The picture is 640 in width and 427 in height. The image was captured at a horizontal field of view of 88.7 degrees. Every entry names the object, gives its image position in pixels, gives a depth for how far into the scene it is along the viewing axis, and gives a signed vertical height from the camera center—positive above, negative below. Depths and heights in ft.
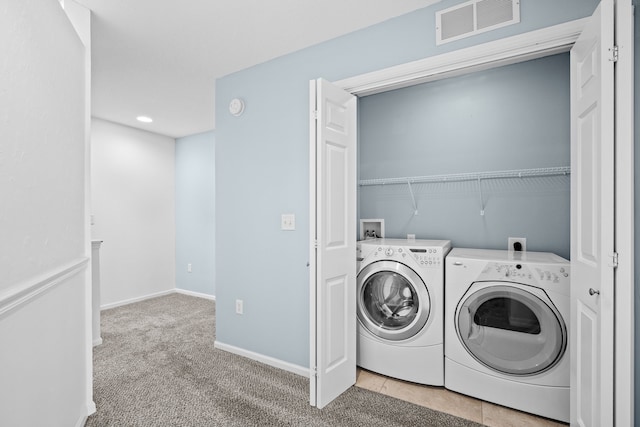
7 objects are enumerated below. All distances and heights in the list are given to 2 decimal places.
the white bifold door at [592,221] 4.07 -0.13
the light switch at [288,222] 8.21 -0.26
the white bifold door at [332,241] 6.48 -0.62
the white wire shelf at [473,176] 7.99 +0.97
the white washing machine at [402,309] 7.27 -2.28
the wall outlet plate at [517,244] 8.39 -0.84
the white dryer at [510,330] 6.10 -2.36
